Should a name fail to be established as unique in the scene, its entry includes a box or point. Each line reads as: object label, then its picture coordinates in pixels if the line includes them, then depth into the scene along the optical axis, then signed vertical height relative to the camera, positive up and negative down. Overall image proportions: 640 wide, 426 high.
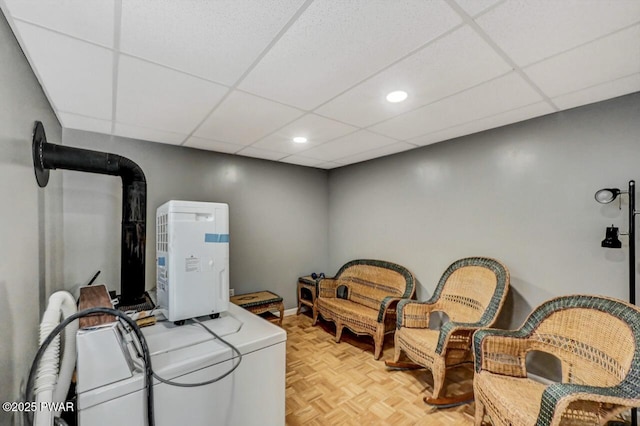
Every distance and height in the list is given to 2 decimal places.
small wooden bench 3.23 -1.08
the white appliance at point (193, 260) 1.47 -0.26
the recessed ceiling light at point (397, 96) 1.83 +0.81
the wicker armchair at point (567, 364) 1.33 -0.90
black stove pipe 1.87 +0.00
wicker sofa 2.94 -1.08
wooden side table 3.89 -1.18
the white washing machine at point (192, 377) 0.94 -0.65
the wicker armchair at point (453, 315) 2.12 -0.93
